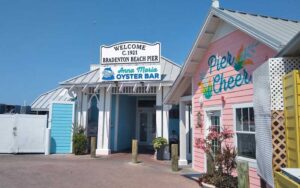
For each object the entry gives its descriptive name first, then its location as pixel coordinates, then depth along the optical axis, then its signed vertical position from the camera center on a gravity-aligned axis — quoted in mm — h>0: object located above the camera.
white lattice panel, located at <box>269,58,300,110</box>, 5311 +971
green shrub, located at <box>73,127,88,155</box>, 15992 -974
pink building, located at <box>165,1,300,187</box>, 7828 +1799
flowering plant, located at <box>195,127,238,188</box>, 7770 -1077
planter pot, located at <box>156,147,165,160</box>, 14717 -1420
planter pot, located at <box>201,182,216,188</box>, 7744 -1587
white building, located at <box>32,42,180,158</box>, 16031 +1878
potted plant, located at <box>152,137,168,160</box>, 14734 -1028
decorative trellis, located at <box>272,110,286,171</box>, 5238 -210
